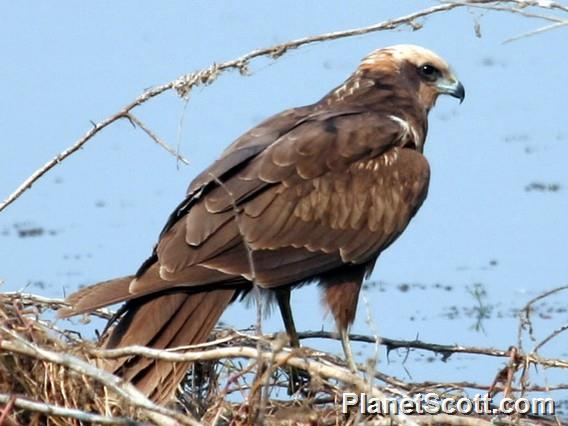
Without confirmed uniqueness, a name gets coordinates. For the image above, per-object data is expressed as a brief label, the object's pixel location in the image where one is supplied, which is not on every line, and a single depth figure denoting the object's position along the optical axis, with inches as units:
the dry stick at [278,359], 374.3
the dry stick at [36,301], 462.9
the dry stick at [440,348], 493.7
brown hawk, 490.3
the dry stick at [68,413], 354.3
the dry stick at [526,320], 446.0
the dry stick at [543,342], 449.2
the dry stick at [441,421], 394.0
